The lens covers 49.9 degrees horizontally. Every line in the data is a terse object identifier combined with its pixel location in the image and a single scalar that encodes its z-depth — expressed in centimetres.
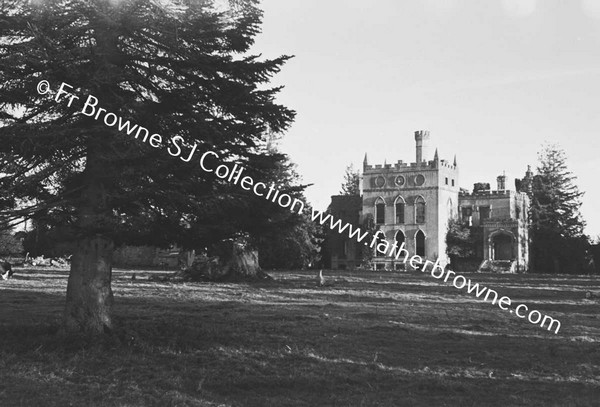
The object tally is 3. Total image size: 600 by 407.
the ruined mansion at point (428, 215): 5681
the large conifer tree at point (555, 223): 5766
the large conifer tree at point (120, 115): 976
